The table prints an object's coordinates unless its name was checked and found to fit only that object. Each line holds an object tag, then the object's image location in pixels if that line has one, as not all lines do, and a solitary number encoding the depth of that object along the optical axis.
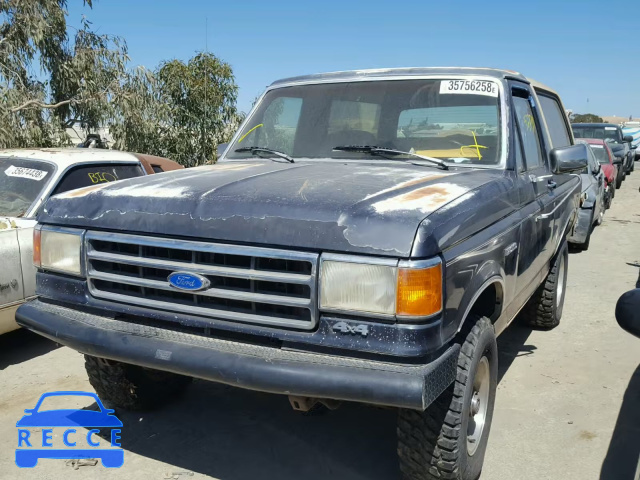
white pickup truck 4.44
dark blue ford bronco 2.33
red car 12.37
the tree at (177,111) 11.66
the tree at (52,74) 10.82
